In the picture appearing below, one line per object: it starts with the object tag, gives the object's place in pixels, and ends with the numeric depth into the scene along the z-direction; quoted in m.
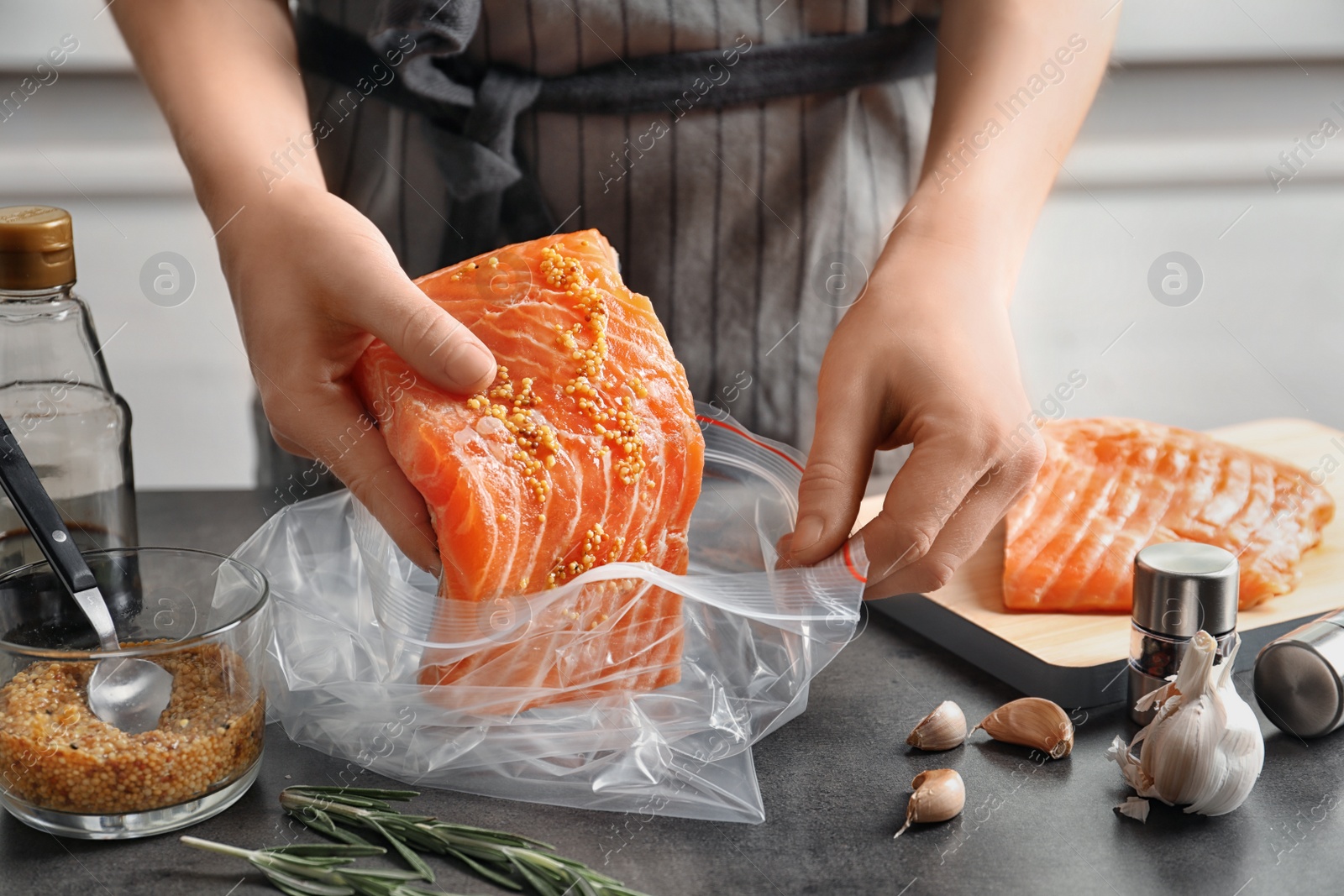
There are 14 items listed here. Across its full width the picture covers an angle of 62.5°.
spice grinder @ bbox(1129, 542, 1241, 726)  0.90
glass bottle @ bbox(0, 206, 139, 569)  0.98
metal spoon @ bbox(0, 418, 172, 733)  0.76
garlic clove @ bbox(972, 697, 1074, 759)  0.88
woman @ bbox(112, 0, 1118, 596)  0.90
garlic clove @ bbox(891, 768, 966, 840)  0.79
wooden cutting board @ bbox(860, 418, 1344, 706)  0.99
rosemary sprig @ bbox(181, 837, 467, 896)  0.71
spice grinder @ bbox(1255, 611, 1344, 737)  0.90
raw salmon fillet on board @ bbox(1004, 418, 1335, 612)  1.12
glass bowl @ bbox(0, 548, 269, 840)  0.73
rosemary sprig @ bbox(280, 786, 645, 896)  0.71
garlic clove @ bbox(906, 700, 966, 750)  0.89
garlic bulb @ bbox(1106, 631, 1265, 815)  0.80
